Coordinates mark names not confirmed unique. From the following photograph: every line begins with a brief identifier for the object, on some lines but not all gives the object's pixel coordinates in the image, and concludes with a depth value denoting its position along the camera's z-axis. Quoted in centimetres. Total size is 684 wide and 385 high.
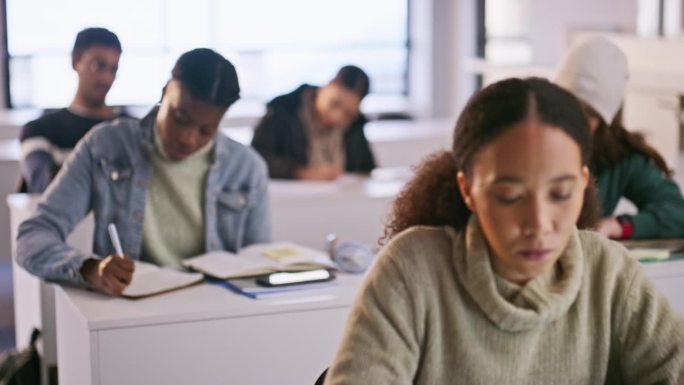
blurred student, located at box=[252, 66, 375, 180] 509
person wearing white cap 321
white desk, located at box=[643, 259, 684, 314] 291
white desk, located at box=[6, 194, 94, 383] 341
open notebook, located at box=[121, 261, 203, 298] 271
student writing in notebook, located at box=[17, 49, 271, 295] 287
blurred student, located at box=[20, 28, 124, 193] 379
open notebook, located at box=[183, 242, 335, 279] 287
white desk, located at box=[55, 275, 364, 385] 256
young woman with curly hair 157
